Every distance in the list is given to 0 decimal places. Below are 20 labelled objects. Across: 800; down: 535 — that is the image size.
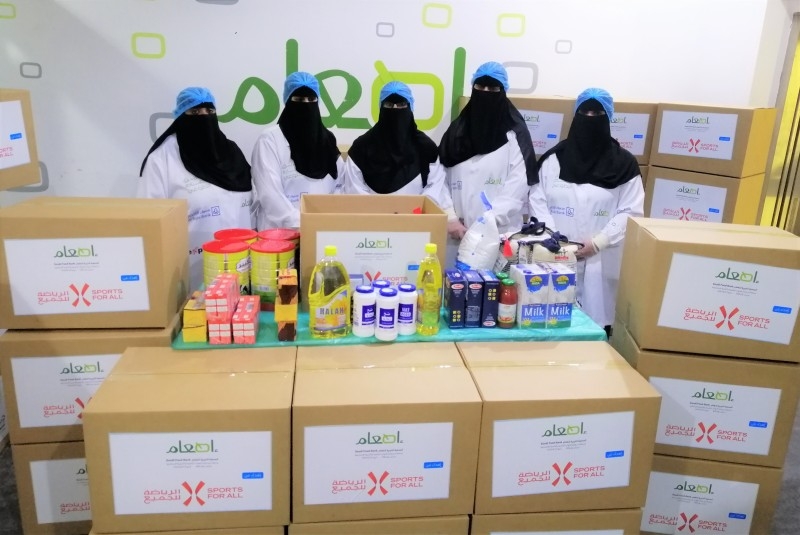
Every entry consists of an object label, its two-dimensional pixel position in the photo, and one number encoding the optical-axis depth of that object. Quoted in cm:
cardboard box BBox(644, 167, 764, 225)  302
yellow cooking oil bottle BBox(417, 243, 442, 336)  178
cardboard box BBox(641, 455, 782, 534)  196
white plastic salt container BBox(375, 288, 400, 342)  172
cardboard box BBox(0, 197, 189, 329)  169
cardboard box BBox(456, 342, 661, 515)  153
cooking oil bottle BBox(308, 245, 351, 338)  174
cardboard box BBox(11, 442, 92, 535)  189
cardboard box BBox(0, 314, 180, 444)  176
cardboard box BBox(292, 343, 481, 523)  147
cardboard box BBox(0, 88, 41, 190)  206
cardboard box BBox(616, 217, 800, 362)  172
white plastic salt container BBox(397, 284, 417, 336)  176
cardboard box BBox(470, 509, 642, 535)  158
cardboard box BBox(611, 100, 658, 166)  312
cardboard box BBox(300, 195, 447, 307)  182
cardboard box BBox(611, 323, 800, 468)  183
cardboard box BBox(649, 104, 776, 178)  294
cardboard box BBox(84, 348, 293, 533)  142
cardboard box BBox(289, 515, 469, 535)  152
